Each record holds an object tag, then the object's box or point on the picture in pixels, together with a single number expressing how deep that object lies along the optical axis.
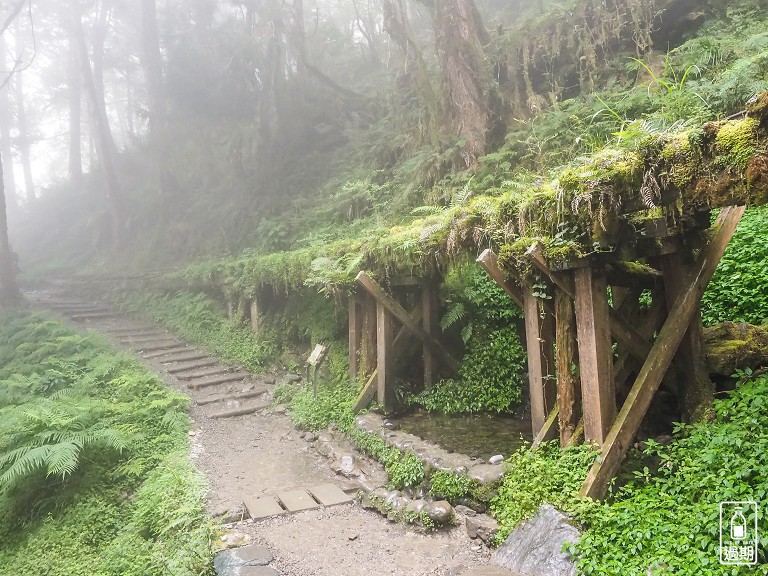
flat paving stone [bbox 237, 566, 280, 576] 4.49
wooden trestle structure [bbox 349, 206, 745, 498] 4.59
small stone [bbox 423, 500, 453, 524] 5.18
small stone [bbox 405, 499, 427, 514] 5.43
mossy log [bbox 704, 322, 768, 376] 4.97
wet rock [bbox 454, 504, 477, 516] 5.25
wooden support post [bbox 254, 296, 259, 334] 12.62
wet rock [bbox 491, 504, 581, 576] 3.85
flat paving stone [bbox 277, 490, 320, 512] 5.93
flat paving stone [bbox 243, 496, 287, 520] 5.71
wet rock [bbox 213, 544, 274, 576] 4.60
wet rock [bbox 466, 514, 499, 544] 4.81
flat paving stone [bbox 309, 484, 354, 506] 6.09
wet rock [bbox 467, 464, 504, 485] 5.30
